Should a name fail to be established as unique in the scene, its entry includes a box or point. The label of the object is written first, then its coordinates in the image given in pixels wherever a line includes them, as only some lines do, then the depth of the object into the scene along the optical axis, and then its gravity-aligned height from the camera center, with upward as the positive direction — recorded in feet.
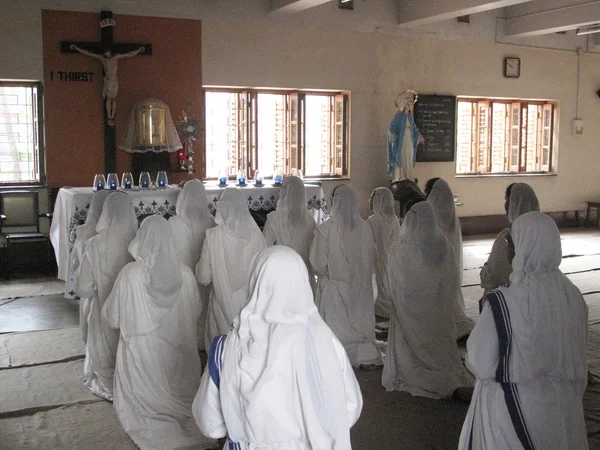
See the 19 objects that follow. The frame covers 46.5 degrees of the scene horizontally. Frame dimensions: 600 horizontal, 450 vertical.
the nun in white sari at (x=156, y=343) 12.38 -3.41
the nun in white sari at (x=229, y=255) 16.53 -2.21
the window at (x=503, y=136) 40.45 +1.52
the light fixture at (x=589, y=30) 39.06 +7.46
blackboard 37.70 +1.98
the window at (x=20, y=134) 29.14 +1.14
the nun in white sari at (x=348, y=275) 17.62 -2.89
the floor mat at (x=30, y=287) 24.91 -4.66
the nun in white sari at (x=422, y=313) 15.26 -3.38
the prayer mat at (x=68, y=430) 13.00 -5.23
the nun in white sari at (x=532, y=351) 9.07 -2.46
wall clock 40.19 +5.45
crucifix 29.01 +4.48
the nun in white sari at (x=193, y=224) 18.56 -1.72
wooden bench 43.45 -2.88
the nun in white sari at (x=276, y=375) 7.06 -2.18
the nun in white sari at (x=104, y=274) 15.21 -2.45
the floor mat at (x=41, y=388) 14.89 -5.15
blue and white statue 35.29 +1.08
